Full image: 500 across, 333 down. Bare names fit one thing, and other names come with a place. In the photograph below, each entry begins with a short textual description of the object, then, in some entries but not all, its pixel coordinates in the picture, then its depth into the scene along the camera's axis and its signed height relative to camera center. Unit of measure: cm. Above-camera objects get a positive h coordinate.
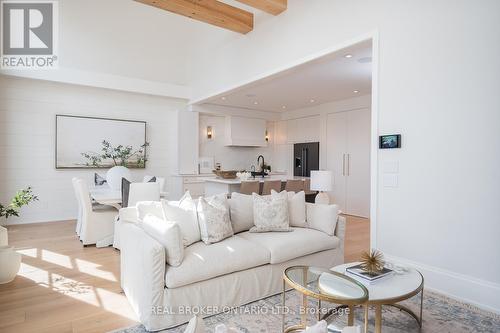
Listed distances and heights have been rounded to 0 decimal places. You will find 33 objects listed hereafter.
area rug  218 -119
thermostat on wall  296 +25
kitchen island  540 -40
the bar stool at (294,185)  592 -41
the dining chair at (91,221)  413 -82
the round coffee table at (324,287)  173 -76
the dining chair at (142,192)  402 -40
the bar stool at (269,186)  563 -41
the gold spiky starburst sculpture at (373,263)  209 -69
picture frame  589 +55
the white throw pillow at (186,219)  263 -49
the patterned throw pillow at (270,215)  310 -53
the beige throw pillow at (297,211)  333 -52
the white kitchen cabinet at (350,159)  661 +15
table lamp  373 -22
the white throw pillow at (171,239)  221 -57
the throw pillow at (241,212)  310 -50
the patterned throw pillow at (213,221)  268 -53
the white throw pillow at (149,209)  272 -42
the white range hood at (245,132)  804 +91
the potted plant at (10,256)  287 -92
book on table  201 -75
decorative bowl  564 -19
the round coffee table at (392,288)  179 -79
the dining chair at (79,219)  439 -90
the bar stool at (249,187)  529 -40
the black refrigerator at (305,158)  777 +18
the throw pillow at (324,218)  322 -59
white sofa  213 -86
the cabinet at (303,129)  782 +97
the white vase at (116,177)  488 -23
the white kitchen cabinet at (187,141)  714 +54
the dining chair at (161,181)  503 -30
